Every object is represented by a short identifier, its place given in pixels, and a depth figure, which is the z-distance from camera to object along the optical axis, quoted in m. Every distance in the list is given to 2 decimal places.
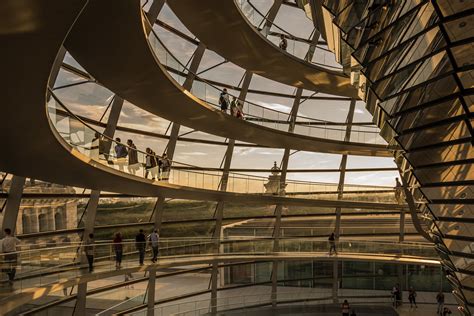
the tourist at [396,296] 27.14
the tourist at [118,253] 16.86
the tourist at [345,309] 23.95
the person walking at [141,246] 18.02
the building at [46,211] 17.02
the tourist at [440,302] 25.36
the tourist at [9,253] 11.80
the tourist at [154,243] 18.66
